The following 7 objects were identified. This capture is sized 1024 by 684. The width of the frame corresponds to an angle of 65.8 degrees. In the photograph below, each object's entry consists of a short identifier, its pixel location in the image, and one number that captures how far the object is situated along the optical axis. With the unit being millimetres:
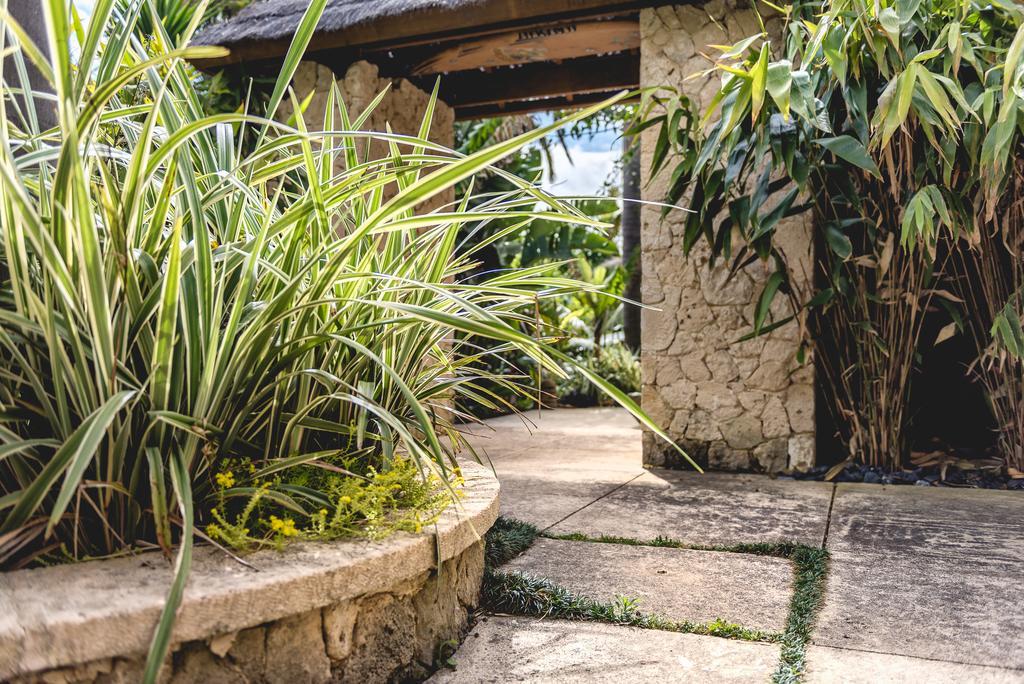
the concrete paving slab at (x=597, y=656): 1470
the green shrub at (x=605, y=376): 7305
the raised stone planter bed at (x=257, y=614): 1025
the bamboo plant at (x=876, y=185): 2588
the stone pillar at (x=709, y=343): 3467
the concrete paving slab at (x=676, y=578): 1812
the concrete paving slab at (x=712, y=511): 2479
